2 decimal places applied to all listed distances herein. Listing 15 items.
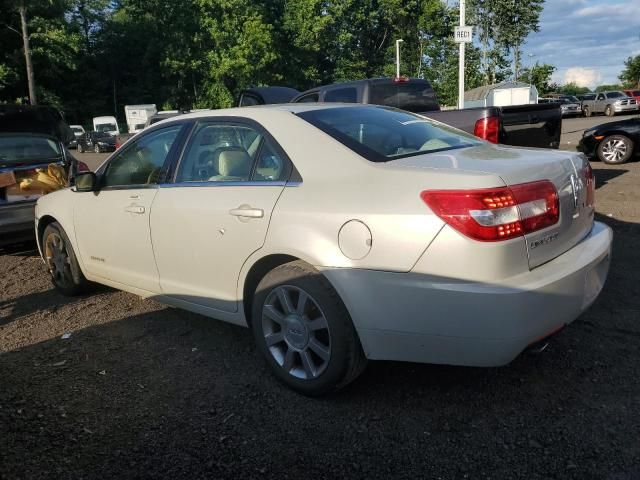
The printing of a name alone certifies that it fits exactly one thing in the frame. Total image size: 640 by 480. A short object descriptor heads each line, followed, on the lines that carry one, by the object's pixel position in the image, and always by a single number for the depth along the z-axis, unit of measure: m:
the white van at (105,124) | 36.66
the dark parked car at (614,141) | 11.09
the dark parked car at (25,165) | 5.93
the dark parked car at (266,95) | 11.22
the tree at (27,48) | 36.09
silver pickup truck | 34.22
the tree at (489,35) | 65.38
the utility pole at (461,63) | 15.38
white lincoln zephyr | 2.42
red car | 35.61
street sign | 13.99
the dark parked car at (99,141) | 28.86
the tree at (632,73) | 59.87
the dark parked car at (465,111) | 6.87
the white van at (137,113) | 36.56
